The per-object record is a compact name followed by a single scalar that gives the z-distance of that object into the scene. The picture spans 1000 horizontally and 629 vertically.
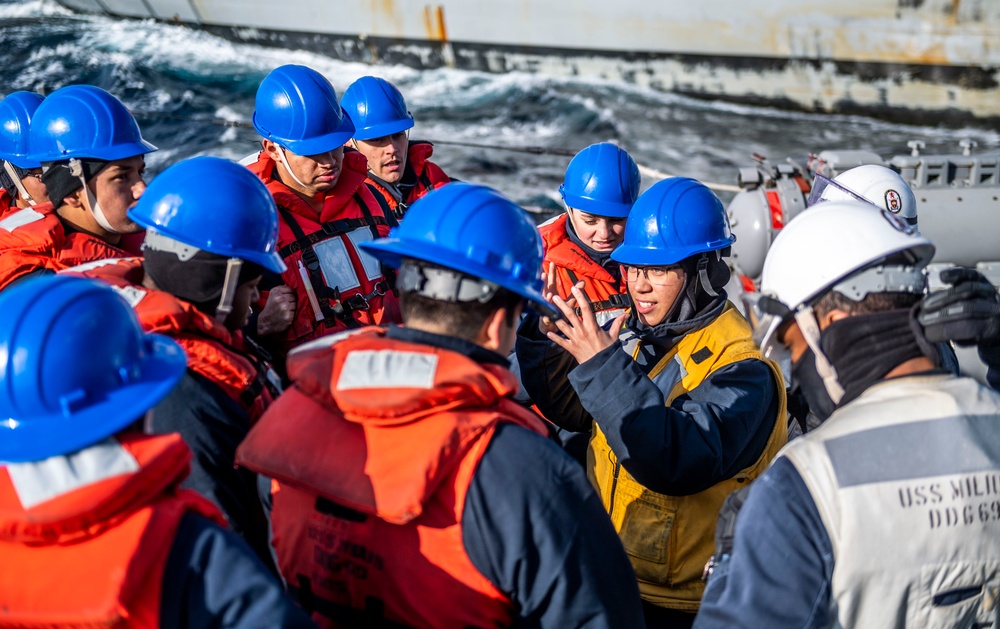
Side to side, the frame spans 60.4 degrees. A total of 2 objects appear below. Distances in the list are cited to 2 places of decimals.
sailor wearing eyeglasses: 2.46
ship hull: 18.03
